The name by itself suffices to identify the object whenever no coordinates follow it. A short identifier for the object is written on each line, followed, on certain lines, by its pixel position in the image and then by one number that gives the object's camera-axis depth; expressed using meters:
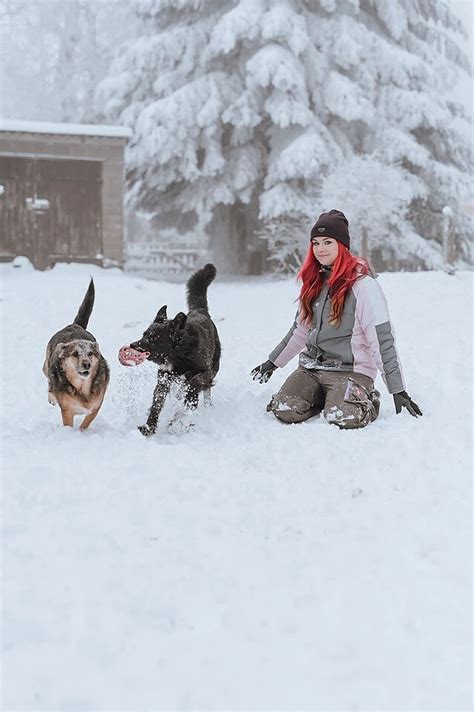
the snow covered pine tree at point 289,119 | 19.17
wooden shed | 17.02
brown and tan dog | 4.87
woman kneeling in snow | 5.20
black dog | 5.15
